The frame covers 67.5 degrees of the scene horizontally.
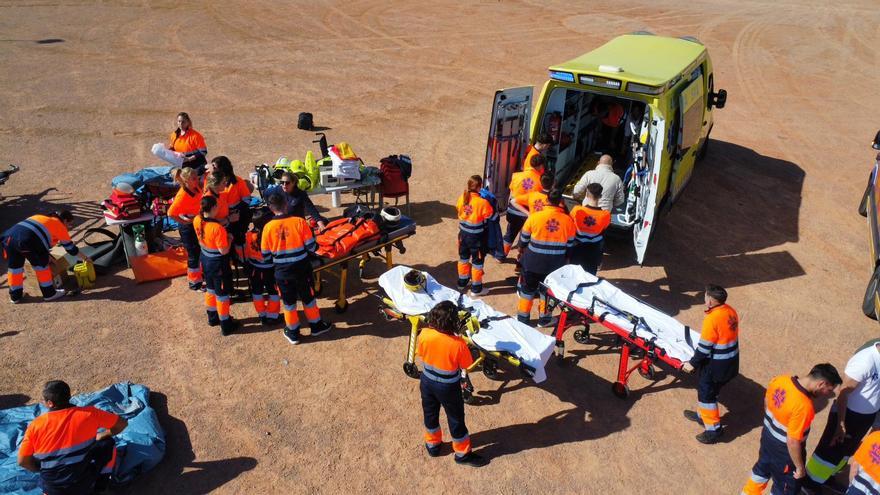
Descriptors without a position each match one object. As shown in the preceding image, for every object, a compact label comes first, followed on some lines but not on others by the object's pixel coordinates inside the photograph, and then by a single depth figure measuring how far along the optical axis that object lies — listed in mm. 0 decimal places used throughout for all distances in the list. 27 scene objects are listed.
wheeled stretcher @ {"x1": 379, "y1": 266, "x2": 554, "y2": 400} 7305
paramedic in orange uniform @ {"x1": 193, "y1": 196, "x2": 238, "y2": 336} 8102
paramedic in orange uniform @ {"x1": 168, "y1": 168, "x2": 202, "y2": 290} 8984
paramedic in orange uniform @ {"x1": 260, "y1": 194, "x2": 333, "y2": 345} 7977
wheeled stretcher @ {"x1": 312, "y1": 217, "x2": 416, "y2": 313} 8991
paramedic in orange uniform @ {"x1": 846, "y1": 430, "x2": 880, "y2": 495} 5285
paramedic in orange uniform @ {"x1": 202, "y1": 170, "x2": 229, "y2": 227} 8820
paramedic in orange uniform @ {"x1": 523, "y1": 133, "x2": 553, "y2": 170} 10344
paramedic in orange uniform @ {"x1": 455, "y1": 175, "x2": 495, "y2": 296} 9148
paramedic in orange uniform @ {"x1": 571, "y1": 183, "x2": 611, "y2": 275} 8835
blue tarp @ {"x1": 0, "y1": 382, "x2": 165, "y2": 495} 6219
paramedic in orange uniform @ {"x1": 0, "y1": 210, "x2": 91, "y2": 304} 8875
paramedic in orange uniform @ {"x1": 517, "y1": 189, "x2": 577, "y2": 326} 8391
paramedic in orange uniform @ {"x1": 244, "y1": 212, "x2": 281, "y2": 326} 8648
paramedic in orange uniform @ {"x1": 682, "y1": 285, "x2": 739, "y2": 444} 6844
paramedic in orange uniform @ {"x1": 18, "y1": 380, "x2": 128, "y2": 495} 5723
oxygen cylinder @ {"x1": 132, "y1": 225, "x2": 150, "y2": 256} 10007
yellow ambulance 9734
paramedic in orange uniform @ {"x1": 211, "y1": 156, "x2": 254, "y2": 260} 9180
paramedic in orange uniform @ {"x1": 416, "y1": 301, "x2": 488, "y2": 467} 6262
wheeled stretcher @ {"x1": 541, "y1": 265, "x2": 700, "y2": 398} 7516
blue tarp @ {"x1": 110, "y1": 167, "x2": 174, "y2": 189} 10703
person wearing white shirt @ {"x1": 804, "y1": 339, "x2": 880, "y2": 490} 6152
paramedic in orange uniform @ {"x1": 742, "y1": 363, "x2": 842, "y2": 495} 5660
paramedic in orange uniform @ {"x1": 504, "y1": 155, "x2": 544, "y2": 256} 9898
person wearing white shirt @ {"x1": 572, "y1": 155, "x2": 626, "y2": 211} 9945
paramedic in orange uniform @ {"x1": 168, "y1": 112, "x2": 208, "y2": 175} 11172
